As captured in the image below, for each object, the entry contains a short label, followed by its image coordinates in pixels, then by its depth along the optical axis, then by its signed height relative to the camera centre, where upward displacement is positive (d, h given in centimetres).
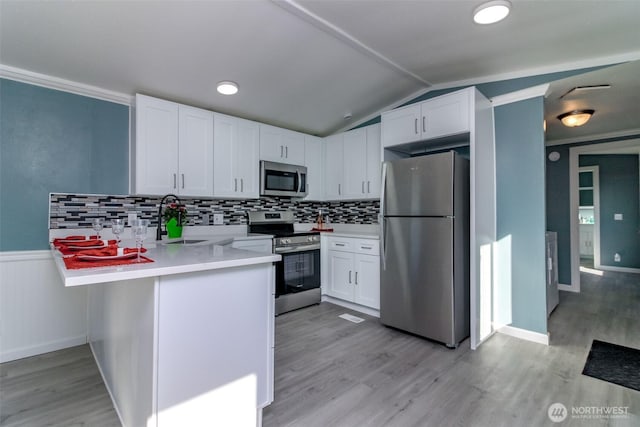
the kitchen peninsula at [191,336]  127 -58
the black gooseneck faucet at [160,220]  278 -3
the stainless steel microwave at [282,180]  361 +47
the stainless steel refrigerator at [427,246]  256 -28
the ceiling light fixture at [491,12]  192 +137
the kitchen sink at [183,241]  251 -23
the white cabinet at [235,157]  327 +68
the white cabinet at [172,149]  276 +67
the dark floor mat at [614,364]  209 -115
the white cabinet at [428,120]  268 +94
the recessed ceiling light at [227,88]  284 +125
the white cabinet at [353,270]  334 -65
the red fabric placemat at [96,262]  124 -20
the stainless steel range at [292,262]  343 -55
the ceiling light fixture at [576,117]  331 +110
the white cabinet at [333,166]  409 +70
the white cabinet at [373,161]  364 +68
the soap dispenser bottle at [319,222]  450 -9
